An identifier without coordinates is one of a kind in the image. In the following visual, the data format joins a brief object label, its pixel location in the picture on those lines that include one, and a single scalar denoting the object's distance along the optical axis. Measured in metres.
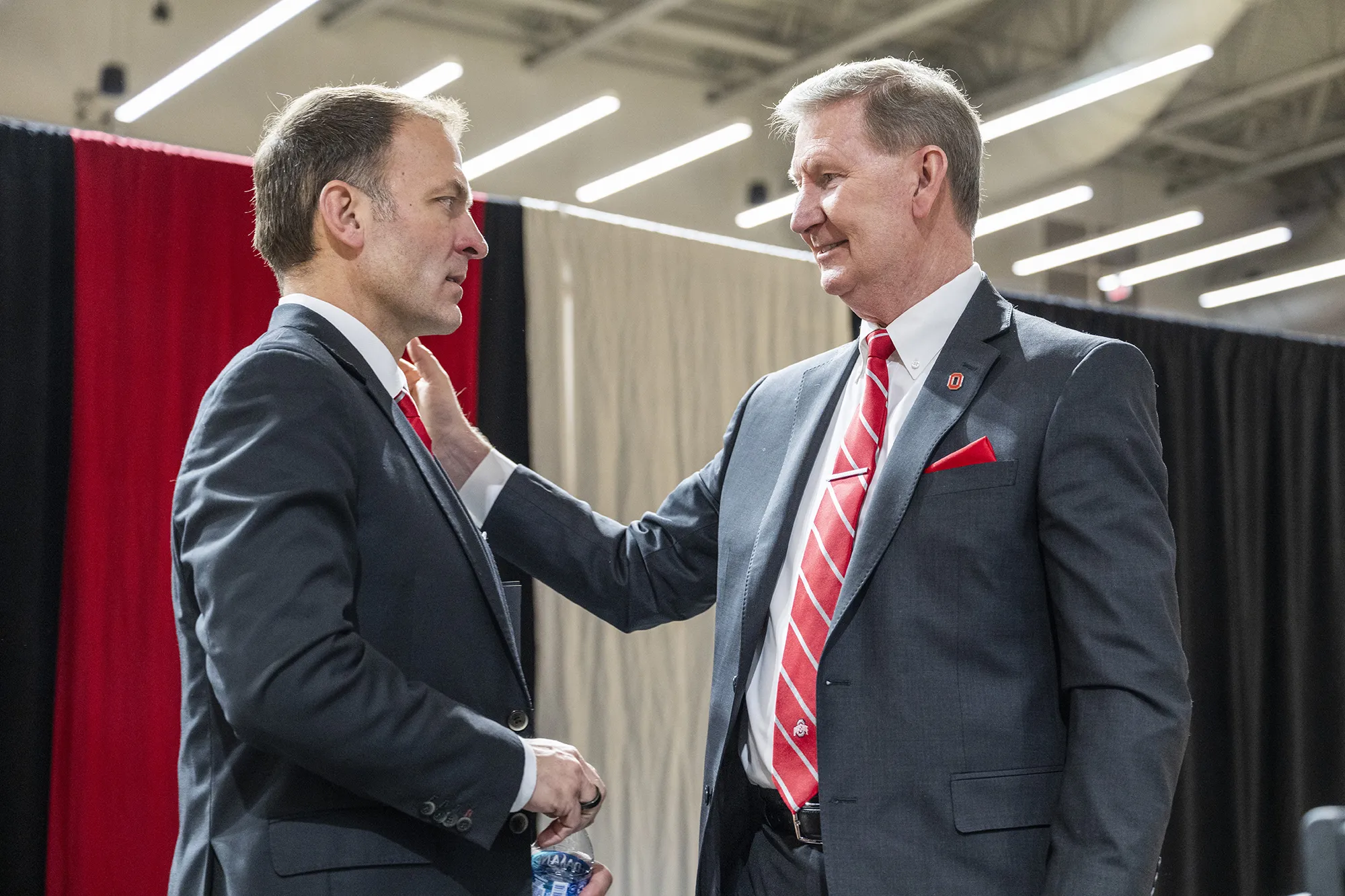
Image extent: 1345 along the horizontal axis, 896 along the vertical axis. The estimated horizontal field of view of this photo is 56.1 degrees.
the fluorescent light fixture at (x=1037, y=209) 12.14
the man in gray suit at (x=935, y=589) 1.61
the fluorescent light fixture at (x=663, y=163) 10.41
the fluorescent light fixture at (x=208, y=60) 7.24
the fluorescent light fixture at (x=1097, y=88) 8.78
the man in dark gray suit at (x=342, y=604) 1.36
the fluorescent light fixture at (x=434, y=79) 8.92
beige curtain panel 3.71
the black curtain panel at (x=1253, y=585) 4.95
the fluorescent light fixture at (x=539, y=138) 9.20
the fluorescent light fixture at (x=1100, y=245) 13.30
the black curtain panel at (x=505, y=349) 3.60
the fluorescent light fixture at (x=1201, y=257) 13.89
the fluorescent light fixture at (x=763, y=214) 12.46
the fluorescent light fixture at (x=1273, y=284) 13.92
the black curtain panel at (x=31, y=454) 2.84
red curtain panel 2.91
